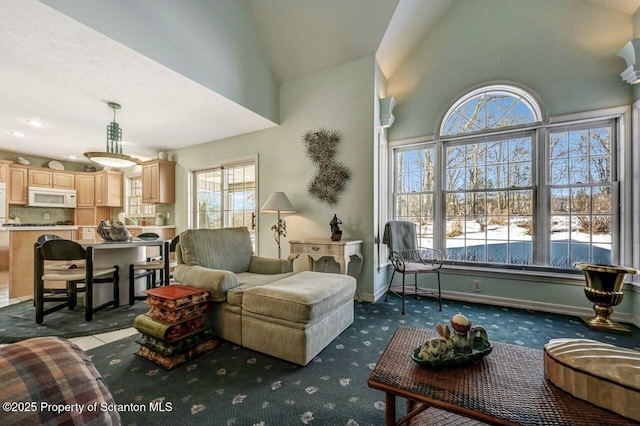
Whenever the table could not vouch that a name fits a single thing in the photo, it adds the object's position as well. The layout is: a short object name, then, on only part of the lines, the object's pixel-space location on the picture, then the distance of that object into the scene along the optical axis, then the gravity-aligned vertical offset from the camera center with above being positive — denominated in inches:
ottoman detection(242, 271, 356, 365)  74.5 -31.2
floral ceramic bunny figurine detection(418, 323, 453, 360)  43.3 -22.4
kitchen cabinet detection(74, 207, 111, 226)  259.3 -3.1
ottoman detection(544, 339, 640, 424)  31.6 -20.5
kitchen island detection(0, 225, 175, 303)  129.3 -24.3
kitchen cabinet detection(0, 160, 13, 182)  203.8 +32.8
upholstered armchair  89.5 -20.1
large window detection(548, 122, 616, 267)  113.3 +8.6
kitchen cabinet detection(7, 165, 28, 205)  211.6 +21.9
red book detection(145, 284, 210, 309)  76.5 -24.8
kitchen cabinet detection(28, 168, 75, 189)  225.8 +30.2
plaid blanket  21.0 -15.2
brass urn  95.0 -28.5
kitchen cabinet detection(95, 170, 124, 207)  247.4 +23.5
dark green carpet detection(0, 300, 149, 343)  95.7 -43.3
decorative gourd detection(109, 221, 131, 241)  121.5 -8.9
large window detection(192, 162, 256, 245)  182.1 +12.2
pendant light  124.0 +26.7
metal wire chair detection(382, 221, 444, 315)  123.0 -20.5
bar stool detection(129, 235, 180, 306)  128.1 -29.7
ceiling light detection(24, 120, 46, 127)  153.8 +52.7
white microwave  223.9 +13.6
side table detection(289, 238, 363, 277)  119.6 -16.9
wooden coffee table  32.8 -24.9
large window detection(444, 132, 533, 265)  127.0 +6.8
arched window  125.8 +50.9
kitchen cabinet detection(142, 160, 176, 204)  209.2 +24.9
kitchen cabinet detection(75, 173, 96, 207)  254.8 +22.0
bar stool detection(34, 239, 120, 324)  104.2 -25.5
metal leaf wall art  140.9 +23.8
